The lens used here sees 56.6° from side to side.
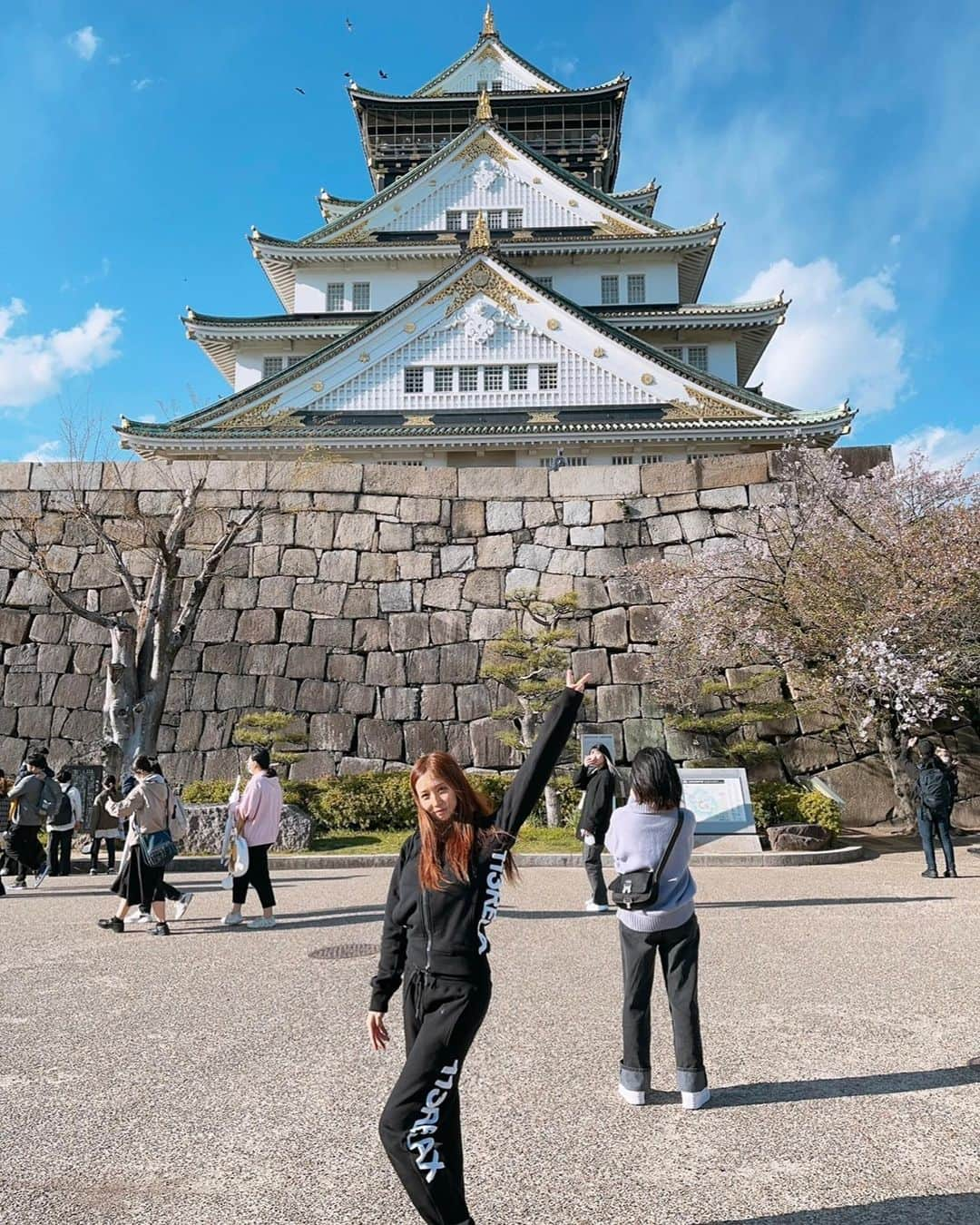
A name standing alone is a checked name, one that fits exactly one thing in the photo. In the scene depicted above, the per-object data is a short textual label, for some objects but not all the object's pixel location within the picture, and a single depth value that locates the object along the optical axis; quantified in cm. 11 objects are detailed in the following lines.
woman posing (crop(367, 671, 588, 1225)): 244
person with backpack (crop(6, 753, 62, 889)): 955
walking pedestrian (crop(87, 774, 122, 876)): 1095
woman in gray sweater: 368
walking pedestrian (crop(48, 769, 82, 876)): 1054
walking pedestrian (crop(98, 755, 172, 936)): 712
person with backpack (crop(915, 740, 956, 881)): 962
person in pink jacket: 731
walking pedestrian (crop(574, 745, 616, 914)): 808
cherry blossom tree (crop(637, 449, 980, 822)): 1236
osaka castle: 2064
